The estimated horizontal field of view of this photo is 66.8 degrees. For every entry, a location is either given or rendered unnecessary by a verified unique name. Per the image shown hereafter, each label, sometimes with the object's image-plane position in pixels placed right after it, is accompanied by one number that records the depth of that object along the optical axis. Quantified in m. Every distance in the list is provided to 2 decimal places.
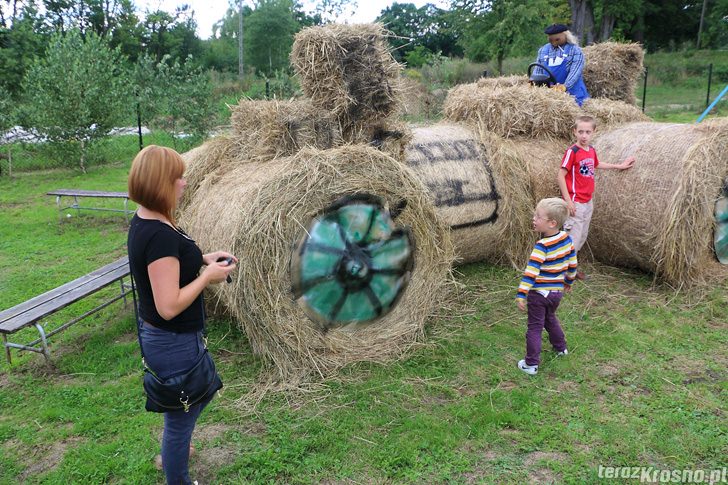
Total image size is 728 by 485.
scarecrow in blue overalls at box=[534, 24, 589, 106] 7.21
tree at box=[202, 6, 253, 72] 46.41
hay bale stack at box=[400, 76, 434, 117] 13.92
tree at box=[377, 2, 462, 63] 45.70
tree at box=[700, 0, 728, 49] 36.94
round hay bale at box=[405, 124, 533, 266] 5.58
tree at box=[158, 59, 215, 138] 11.23
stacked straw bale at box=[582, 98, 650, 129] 6.50
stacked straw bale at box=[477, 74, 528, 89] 7.53
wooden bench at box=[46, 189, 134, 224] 9.08
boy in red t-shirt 5.38
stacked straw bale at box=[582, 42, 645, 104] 7.98
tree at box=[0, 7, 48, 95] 14.75
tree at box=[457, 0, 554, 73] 18.42
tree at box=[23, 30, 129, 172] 12.30
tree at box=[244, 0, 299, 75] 39.66
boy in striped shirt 3.95
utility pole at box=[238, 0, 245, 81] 32.16
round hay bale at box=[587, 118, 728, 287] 5.22
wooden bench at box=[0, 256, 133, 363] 4.28
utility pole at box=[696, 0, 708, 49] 38.04
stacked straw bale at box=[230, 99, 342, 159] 4.89
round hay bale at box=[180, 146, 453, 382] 3.93
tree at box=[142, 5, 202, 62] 41.03
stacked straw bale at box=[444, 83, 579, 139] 6.44
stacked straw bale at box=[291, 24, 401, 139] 4.82
